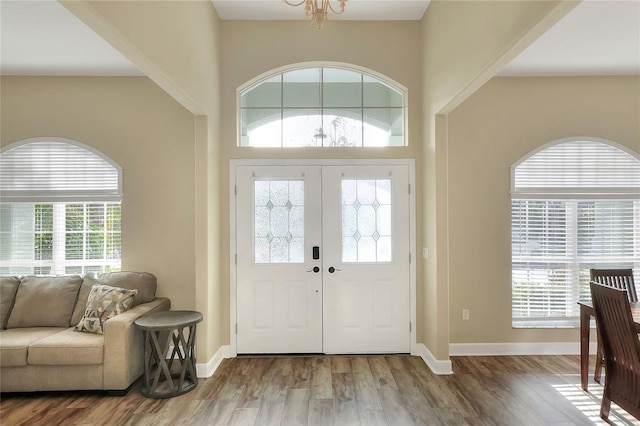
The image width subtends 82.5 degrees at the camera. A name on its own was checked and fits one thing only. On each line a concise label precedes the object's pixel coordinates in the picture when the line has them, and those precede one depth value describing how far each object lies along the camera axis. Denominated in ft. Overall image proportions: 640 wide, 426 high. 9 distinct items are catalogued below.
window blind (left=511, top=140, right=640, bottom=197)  13.82
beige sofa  10.05
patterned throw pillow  10.94
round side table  10.29
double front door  13.37
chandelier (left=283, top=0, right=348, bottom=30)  8.14
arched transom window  13.71
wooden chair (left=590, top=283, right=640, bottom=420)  8.02
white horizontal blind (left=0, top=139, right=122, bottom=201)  13.60
